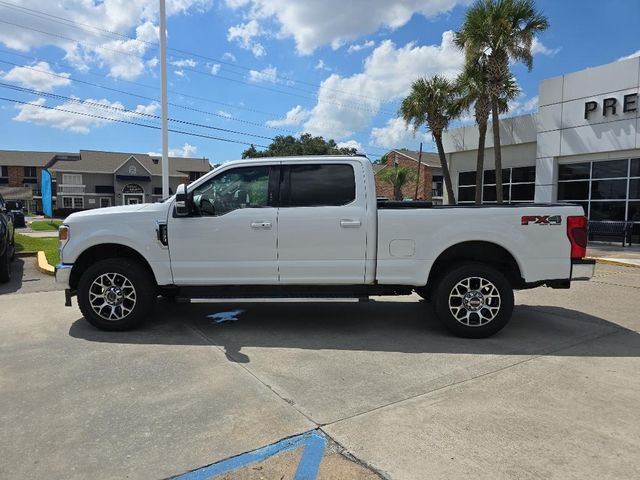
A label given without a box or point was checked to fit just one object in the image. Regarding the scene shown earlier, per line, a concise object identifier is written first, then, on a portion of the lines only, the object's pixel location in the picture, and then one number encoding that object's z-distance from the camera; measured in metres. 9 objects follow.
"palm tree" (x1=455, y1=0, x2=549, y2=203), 17.02
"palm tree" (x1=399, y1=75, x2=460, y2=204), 21.58
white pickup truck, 5.47
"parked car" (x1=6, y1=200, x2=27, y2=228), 10.98
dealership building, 17.31
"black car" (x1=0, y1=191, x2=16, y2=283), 8.96
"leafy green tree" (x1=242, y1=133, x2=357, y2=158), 63.12
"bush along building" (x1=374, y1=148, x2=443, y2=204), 44.84
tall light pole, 14.97
